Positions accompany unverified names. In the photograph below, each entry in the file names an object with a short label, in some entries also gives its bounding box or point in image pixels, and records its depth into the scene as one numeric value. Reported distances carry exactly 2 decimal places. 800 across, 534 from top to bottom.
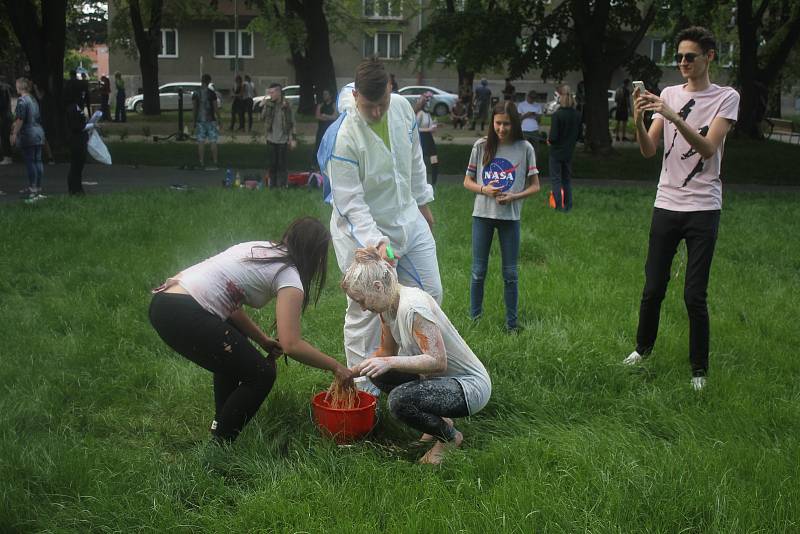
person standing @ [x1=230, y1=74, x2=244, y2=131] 32.97
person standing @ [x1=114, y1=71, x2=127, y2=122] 38.25
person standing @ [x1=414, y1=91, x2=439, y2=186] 16.03
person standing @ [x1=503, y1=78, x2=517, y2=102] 25.98
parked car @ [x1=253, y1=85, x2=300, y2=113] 44.59
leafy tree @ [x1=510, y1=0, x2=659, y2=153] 22.84
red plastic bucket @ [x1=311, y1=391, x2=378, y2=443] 4.77
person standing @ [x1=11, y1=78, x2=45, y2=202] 14.95
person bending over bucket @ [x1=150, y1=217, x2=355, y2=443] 4.53
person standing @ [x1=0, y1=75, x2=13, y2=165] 20.41
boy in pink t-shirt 5.62
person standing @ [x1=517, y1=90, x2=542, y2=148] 19.45
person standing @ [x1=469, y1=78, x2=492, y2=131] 37.78
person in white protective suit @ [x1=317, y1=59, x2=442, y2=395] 5.17
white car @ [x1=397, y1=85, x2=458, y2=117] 44.66
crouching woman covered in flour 4.41
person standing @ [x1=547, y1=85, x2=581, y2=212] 14.30
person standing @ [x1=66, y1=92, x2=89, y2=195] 14.55
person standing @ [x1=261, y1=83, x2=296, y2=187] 17.28
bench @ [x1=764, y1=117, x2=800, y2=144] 32.97
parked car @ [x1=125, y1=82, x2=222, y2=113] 47.97
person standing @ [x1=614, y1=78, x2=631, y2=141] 30.72
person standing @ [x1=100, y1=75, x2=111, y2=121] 39.06
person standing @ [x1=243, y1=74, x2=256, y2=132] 33.29
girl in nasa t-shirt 7.15
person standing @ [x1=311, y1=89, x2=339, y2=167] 18.78
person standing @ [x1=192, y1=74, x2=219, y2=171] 19.89
